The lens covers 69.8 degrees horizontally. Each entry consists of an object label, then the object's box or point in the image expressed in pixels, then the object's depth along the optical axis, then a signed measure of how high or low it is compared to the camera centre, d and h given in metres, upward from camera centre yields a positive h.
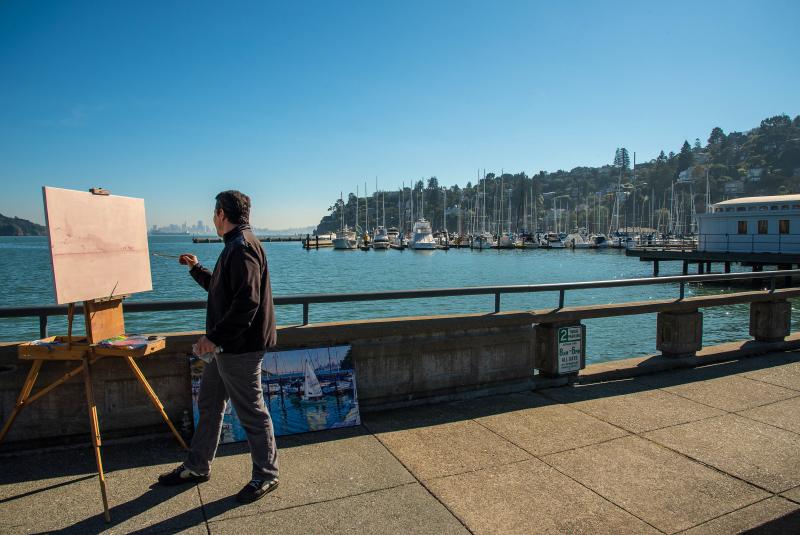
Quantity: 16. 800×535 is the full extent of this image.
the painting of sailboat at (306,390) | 5.39 -1.63
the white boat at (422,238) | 118.38 -4.01
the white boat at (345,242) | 129.50 -4.66
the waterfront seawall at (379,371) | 4.87 -1.52
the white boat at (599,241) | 123.06 -5.98
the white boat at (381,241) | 125.50 -4.63
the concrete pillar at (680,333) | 8.33 -1.79
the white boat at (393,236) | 137.50 -4.16
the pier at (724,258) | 40.17 -3.77
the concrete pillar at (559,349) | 7.16 -1.69
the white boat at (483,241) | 124.00 -5.39
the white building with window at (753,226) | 42.38 -1.39
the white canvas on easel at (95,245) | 4.04 -0.12
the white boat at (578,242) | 123.19 -6.21
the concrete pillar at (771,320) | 9.48 -1.87
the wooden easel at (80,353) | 4.32 -0.93
